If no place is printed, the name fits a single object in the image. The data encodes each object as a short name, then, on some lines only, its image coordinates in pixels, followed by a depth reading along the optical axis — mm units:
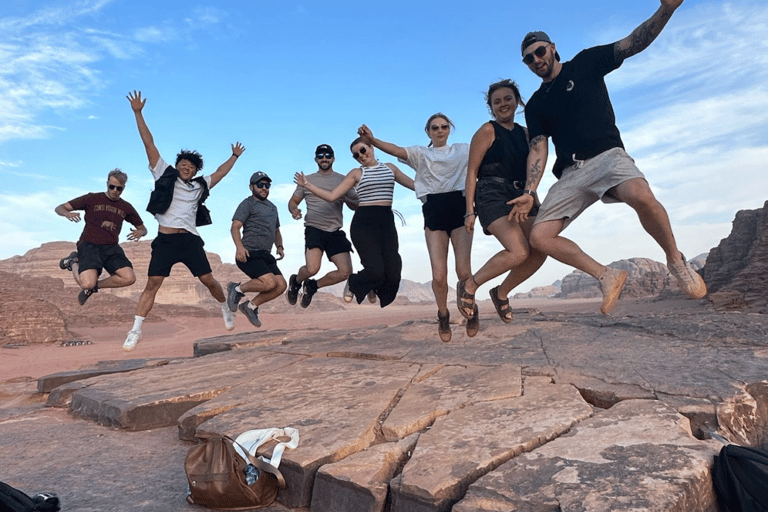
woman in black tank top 3905
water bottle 2298
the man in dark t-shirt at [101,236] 5965
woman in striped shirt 5336
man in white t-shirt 5711
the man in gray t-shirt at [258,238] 6438
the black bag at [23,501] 1944
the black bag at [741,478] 1932
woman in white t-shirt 4492
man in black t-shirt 3377
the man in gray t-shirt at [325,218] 6123
